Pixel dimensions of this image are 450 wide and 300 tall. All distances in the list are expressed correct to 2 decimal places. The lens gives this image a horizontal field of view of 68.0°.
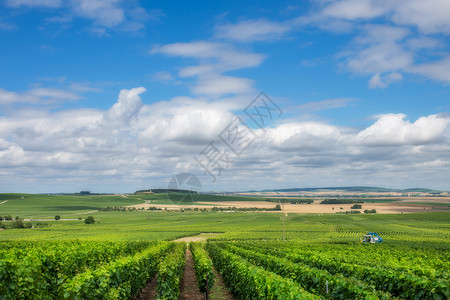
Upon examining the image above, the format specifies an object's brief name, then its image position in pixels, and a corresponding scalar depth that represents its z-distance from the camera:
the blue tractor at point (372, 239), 60.06
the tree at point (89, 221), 125.31
